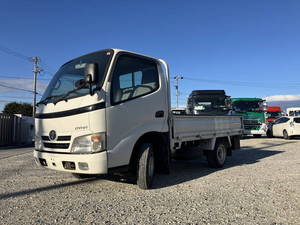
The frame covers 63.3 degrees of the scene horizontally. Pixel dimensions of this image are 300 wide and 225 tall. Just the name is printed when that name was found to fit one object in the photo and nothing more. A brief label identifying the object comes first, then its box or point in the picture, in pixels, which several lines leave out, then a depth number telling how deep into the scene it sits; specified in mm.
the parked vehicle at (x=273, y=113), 25703
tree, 46594
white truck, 3820
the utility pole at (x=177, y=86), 50388
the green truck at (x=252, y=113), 16219
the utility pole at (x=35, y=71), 35975
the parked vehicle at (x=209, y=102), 11000
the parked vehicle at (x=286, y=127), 15844
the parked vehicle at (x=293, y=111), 25406
